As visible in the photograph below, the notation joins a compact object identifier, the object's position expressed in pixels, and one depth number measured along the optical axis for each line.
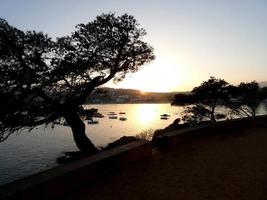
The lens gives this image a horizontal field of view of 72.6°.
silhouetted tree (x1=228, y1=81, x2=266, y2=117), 24.94
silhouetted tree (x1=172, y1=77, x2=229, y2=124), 23.67
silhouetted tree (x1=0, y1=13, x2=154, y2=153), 9.88
